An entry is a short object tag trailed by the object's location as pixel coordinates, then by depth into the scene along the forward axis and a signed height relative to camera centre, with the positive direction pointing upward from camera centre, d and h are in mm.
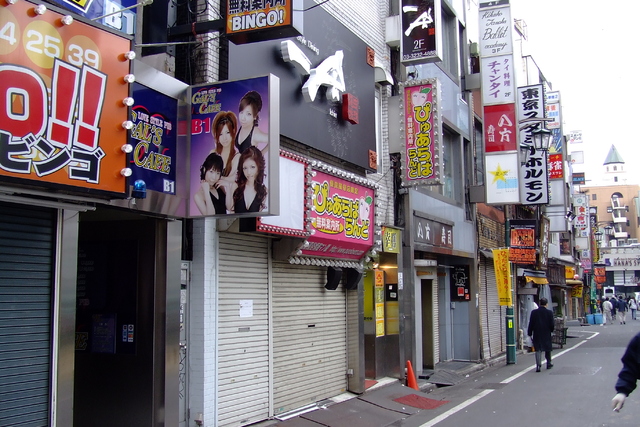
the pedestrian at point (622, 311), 42506 -1906
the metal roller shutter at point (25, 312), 5969 -209
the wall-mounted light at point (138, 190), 6930 +1062
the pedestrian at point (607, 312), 47194 -2300
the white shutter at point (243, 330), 9133 -639
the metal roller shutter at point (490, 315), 21766 -1101
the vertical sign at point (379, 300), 14117 -323
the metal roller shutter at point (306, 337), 10625 -915
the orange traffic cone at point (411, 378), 14227 -2069
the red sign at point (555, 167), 32312 +5851
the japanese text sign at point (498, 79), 21266 +6816
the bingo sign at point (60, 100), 5395 +1715
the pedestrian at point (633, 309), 47534 -2058
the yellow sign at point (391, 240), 14167 +1023
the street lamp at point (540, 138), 20062 +4610
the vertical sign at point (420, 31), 14797 +5897
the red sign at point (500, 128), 21172 +5179
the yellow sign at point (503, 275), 18703 +258
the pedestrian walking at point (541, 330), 16219 -1188
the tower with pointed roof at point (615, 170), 118750 +20784
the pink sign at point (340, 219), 10742 +1200
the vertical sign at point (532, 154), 22250 +4512
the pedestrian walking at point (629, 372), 5422 -764
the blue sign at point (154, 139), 7551 +1819
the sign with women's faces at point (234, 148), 7625 +1702
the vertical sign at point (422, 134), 14547 +3456
